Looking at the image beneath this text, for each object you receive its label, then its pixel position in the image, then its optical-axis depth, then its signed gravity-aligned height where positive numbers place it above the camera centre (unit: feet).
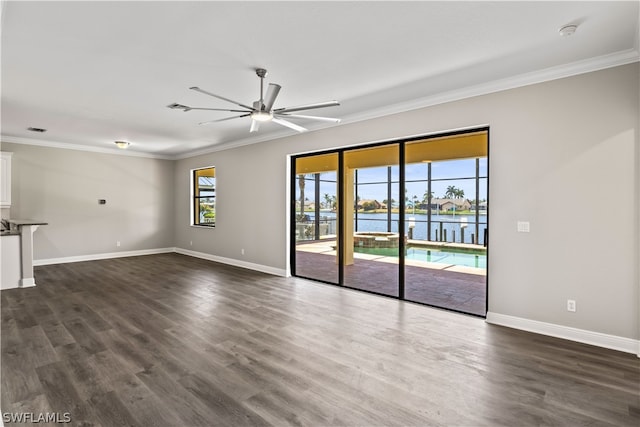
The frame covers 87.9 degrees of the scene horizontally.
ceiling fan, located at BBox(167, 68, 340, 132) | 10.48 +3.42
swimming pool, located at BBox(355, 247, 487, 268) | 15.75 -2.29
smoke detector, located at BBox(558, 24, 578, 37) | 8.36 +4.58
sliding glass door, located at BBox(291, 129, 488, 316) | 14.82 -0.43
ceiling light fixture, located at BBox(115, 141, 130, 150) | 22.43 +4.39
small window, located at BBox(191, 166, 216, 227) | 26.99 +0.98
